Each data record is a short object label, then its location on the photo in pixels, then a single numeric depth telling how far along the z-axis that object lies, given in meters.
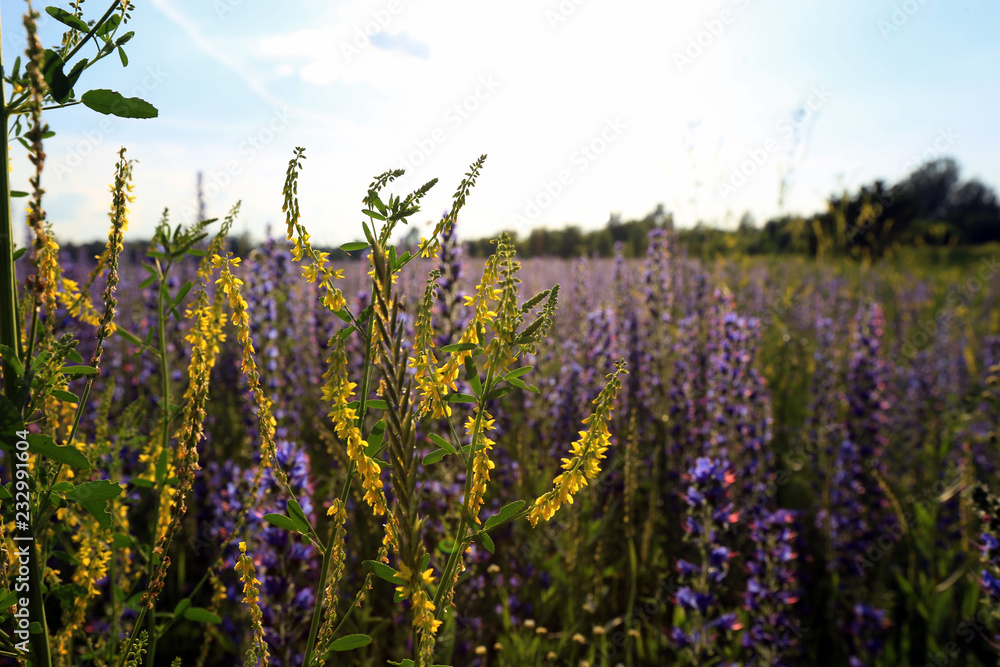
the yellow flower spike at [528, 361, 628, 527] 0.35
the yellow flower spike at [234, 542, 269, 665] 0.37
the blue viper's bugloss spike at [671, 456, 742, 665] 0.95
